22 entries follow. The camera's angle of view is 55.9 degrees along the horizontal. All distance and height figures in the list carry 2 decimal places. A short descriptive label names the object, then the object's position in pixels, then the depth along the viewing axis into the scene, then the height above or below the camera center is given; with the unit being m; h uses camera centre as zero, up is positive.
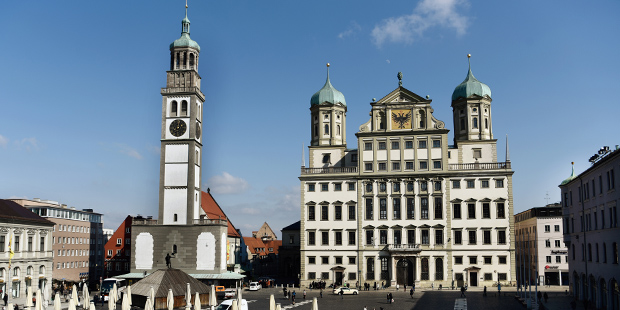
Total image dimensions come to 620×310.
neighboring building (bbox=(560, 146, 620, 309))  45.25 +0.42
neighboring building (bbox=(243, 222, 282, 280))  141.06 -4.95
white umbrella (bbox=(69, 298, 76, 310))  36.59 -4.36
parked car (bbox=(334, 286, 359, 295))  69.56 -6.62
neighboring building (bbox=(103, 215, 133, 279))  90.50 -2.48
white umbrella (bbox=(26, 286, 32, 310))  39.94 -4.64
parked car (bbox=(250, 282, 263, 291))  76.54 -6.64
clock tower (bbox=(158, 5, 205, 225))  74.75 +12.70
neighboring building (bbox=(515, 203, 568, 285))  90.00 -1.76
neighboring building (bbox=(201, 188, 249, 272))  88.81 -0.37
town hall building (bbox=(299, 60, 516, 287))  76.94 +3.64
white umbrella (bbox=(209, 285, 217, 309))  39.50 -4.31
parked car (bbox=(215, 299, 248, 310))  43.54 -5.24
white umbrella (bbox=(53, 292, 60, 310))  38.59 -4.52
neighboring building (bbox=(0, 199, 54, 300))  63.81 -1.46
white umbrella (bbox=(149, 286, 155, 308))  37.19 -3.76
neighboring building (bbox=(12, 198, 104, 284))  86.44 -0.82
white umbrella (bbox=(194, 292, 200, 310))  36.38 -4.26
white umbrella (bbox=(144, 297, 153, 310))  35.22 -4.19
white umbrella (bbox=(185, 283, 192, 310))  37.43 -4.02
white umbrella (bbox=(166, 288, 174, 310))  37.31 -4.17
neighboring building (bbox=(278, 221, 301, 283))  111.56 -2.65
